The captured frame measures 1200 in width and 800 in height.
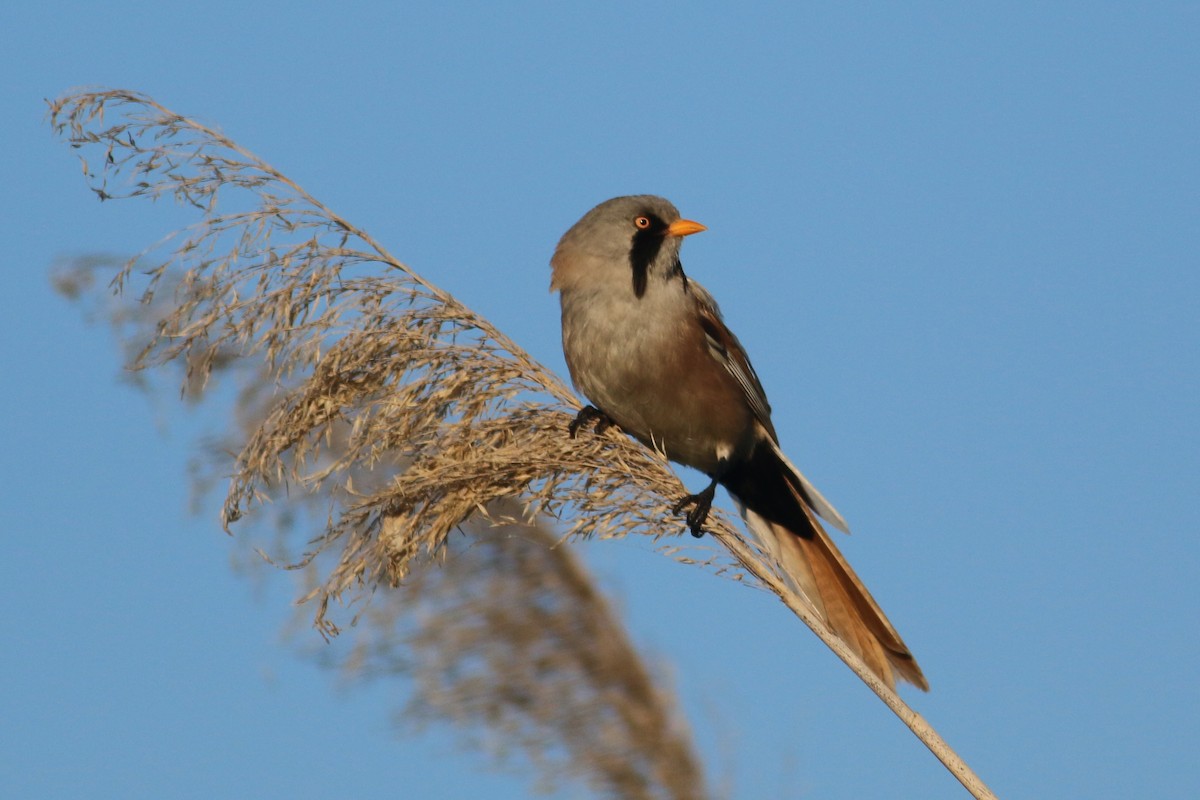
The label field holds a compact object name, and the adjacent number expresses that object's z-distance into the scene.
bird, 8.12
